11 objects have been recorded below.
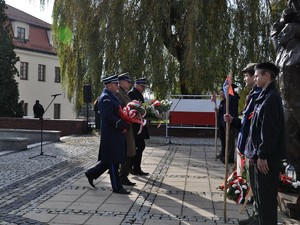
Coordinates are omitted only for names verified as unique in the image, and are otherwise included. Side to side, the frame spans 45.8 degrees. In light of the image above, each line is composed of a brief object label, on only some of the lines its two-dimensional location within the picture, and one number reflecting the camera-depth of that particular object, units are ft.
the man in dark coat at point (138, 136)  22.06
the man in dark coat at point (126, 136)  19.79
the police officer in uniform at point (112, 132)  17.75
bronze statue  13.97
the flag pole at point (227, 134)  13.52
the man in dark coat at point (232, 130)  25.95
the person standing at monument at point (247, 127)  11.94
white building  95.50
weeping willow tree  44.15
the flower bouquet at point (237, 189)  16.37
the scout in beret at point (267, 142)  10.75
